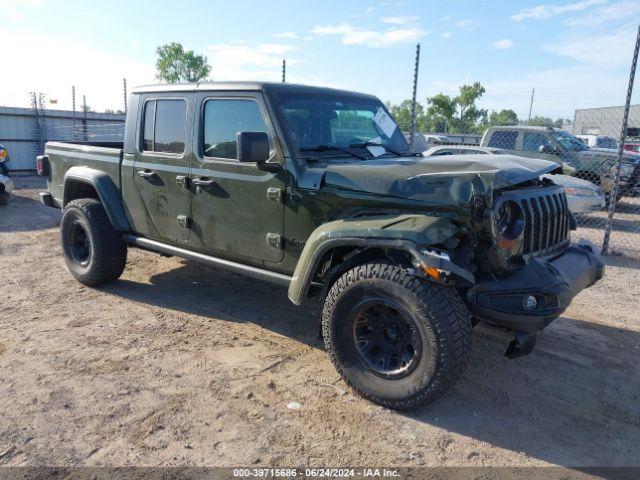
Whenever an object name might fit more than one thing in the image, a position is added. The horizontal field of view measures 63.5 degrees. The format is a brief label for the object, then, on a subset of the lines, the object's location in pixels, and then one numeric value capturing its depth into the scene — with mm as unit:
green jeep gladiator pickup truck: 2986
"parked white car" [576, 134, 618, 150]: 18086
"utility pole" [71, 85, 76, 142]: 14617
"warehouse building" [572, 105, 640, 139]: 36000
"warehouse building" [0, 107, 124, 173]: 14344
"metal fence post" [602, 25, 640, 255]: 6488
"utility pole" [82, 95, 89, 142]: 15739
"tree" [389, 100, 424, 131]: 41466
